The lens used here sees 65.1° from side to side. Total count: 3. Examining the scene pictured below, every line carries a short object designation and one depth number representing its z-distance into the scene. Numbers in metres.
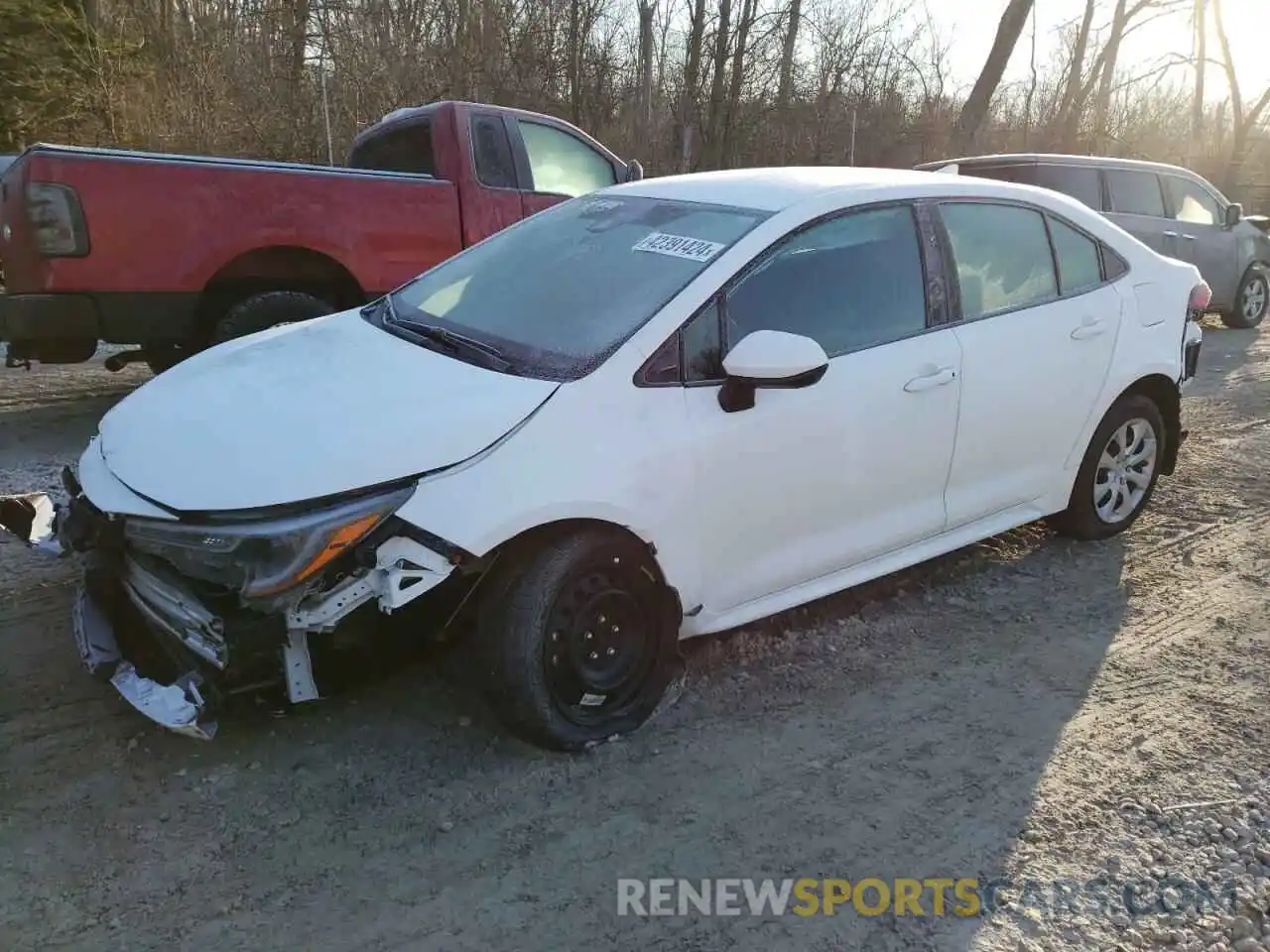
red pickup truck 5.42
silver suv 10.05
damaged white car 2.74
